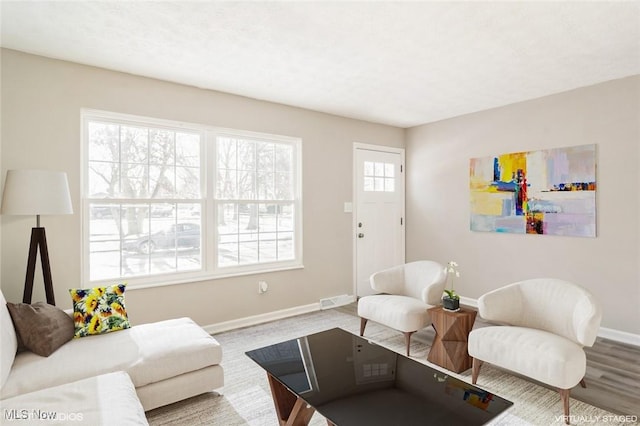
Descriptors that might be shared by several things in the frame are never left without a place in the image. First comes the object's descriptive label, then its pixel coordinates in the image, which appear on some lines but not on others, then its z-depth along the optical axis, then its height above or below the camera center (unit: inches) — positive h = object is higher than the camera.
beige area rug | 84.6 -50.1
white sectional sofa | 63.9 -34.6
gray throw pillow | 82.9 -27.9
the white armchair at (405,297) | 120.6 -33.2
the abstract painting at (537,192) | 142.9 +6.9
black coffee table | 60.3 -34.9
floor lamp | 95.0 +2.7
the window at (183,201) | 124.7 +3.7
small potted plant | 113.8 -29.9
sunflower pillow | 95.3 -27.6
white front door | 194.7 -1.2
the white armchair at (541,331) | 84.6 -33.8
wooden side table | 108.4 -40.4
